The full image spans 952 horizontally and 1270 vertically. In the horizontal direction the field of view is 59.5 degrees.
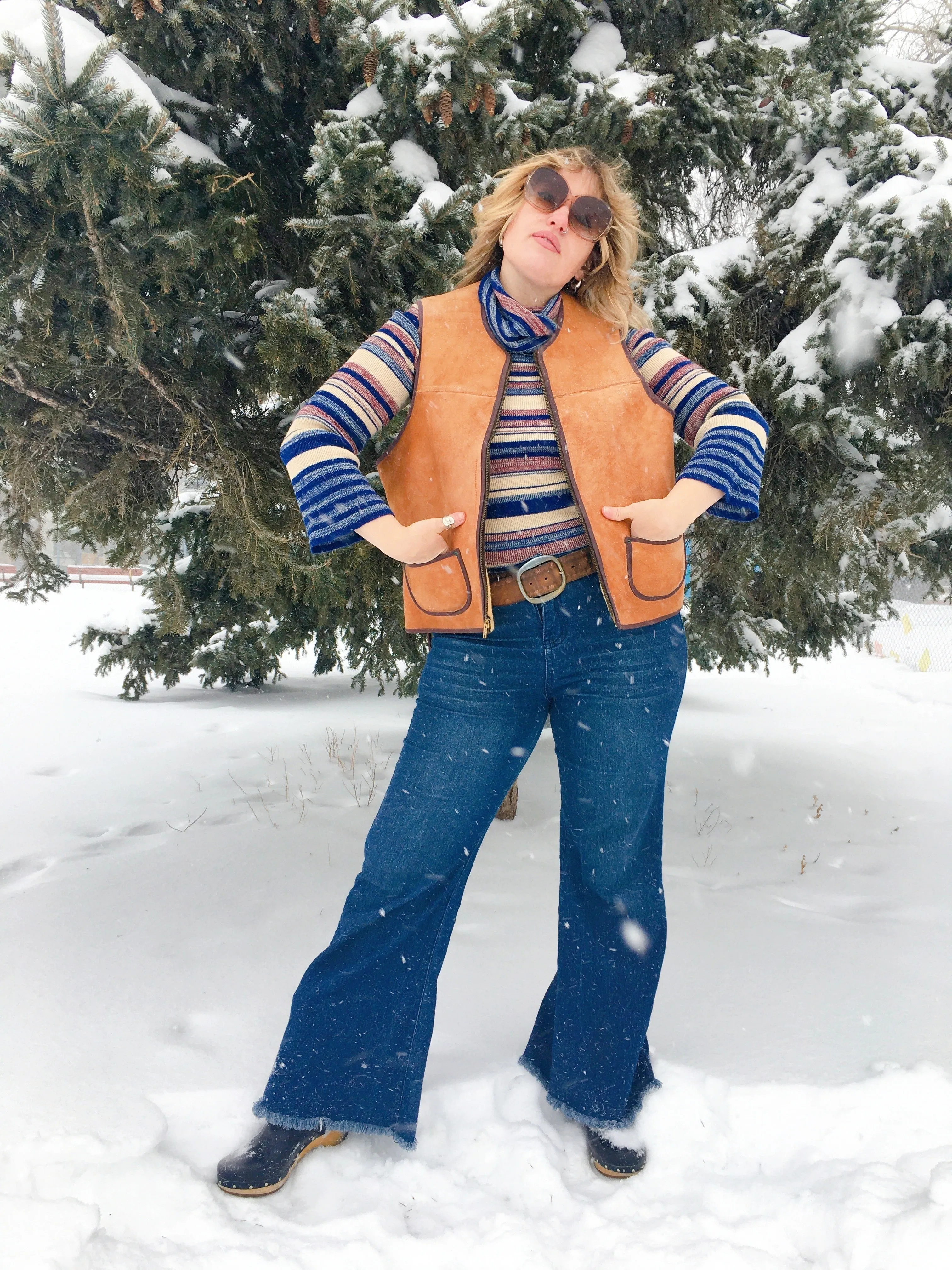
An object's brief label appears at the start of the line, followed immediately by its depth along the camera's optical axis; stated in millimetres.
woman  1665
